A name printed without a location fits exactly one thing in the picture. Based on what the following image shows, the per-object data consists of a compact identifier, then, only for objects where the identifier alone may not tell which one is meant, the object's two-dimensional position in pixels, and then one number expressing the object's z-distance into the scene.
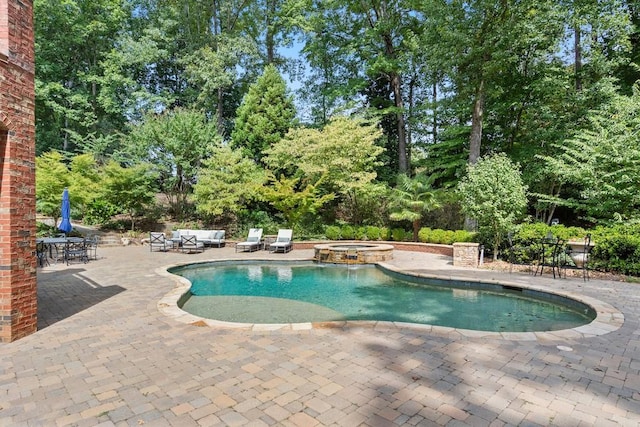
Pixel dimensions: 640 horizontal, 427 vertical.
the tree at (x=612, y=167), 10.35
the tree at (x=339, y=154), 15.72
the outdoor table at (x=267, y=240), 15.16
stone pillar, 10.34
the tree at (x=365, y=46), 19.45
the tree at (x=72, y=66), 21.78
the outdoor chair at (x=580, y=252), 9.08
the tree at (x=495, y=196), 10.23
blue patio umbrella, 10.42
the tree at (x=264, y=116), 19.69
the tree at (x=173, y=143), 18.28
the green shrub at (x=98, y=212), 18.67
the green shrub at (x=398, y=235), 15.62
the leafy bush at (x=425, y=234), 14.58
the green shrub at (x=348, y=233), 15.88
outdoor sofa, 15.34
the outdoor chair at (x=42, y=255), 10.15
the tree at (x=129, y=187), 16.81
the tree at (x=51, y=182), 15.09
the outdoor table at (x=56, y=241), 10.14
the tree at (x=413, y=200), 14.50
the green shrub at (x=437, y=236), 14.13
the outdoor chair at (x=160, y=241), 14.12
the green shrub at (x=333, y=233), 15.92
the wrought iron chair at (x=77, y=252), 10.45
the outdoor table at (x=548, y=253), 8.99
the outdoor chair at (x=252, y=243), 14.59
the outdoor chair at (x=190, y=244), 14.04
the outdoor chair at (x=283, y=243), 14.18
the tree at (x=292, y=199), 15.86
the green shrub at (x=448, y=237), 13.85
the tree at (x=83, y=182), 16.02
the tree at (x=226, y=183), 16.48
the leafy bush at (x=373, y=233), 15.77
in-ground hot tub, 12.02
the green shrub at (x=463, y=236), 12.75
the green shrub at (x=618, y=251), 8.58
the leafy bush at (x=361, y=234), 15.79
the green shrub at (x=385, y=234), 15.85
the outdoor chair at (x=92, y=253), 11.28
